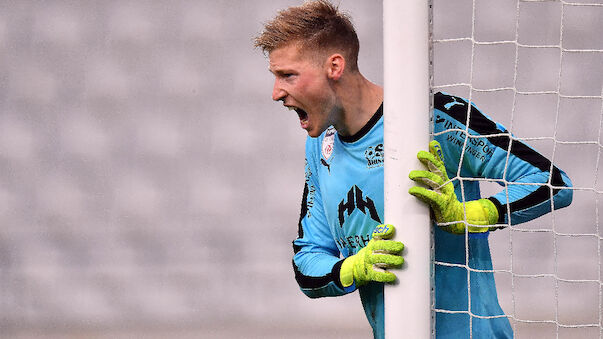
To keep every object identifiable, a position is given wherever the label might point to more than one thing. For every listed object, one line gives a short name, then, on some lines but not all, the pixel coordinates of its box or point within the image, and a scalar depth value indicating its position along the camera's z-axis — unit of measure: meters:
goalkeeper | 16.54
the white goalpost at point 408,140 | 16.38
